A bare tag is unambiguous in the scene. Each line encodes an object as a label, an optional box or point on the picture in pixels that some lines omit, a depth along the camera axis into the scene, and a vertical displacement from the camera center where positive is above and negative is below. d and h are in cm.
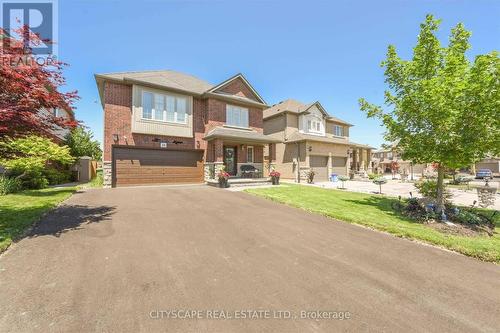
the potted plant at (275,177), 1666 -97
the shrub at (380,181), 1317 -97
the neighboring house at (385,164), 4316 +28
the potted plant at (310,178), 2073 -128
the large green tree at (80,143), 2167 +214
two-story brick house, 1442 +258
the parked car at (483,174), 3177 -124
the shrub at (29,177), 1266 -86
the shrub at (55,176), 1627 -101
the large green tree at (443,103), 643 +202
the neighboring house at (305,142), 2217 +248
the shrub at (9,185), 1076 -116
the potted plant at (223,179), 1450 -100
